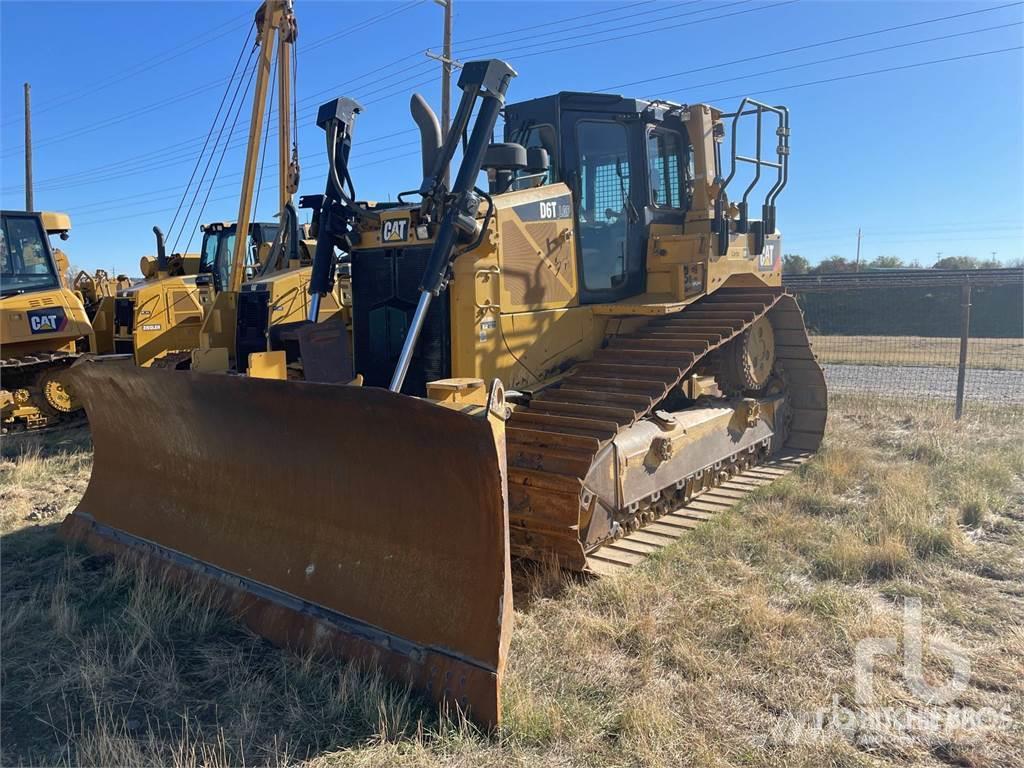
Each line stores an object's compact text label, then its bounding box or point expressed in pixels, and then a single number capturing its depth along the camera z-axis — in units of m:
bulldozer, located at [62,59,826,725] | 3.60
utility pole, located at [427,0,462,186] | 16.59
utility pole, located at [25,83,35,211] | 28.41
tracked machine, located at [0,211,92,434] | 10.02
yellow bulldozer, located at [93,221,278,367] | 10.88
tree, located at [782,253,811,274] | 39.27
